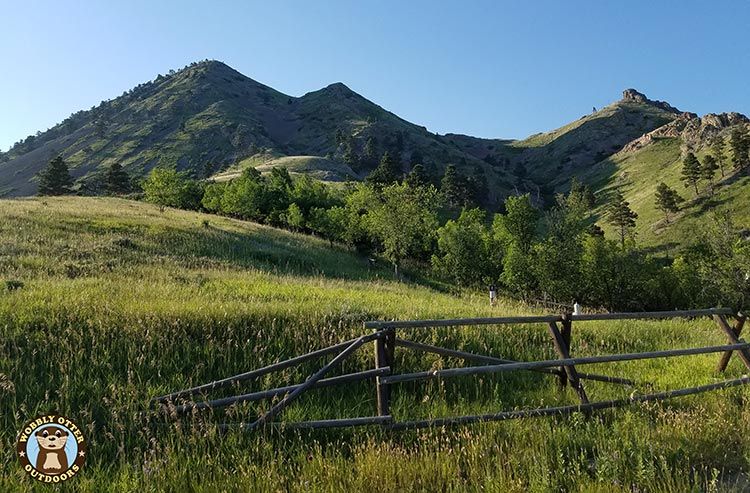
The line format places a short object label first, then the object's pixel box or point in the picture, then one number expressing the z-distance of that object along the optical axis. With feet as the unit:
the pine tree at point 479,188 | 415.64
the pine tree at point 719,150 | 372.33
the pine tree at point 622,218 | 333.01
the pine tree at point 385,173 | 366.02
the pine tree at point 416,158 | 580.54
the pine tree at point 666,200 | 335.06
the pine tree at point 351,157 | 510.58
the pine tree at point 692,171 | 351.67
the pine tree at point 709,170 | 344.69
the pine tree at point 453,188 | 397.19
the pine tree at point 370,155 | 528.63
